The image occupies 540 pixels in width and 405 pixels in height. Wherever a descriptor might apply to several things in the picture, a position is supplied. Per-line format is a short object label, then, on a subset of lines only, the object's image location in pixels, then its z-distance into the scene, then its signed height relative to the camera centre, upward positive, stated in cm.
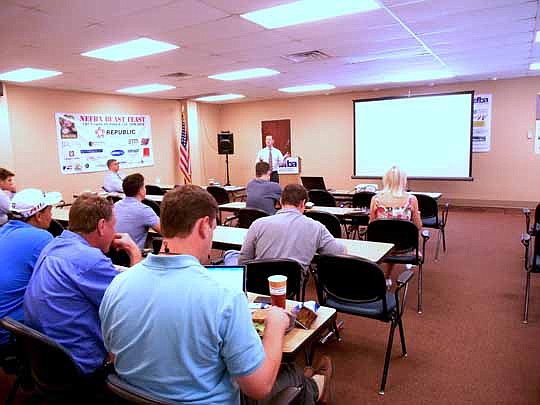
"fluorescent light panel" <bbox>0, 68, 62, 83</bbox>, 625 +127
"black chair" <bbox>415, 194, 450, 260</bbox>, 532 -86
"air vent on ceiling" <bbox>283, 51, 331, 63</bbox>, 563 +128
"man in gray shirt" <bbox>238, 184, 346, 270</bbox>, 279 -58
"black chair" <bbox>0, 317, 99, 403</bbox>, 166 -93
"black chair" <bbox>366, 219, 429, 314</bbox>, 379 -84
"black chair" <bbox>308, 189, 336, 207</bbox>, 608 -73
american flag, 1075 +2
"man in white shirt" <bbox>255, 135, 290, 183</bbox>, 1000 -15
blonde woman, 409 -54
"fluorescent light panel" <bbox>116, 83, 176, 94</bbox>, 813 +130
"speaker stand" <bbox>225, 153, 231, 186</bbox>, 1162 -32
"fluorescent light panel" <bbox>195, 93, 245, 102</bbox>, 1013 +134
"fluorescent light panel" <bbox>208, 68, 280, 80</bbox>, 689 +131
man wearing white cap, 215 -55
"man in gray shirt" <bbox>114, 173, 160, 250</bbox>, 372 -54
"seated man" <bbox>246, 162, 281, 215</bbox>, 515 -53
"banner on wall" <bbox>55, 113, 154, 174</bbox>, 841 +28
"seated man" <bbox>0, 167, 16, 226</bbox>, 422 -42
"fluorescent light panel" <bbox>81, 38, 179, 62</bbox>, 479 +125
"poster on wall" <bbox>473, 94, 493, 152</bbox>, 860 +49
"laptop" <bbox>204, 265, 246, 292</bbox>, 175 -52
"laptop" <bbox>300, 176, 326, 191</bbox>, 740 -61
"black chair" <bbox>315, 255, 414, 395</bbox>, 257 -90
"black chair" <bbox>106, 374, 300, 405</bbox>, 116 -68
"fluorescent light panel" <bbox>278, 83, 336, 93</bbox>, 891 +135
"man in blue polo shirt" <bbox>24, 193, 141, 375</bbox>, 179 -61
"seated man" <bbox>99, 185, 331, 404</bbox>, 117 -52
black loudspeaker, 1098 +21
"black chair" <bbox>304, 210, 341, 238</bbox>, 427 -74
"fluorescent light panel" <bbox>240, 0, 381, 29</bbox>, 369 +127
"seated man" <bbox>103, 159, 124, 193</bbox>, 770 -55
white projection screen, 828 +23
